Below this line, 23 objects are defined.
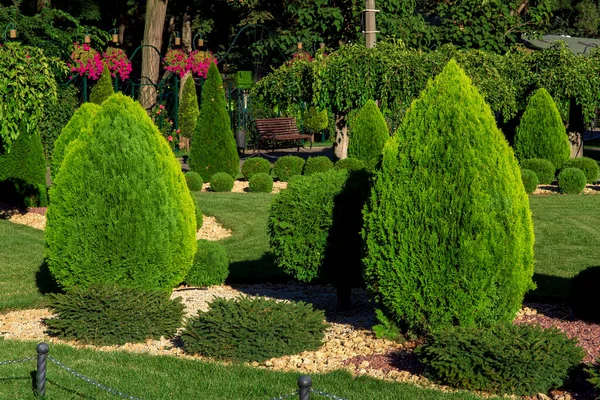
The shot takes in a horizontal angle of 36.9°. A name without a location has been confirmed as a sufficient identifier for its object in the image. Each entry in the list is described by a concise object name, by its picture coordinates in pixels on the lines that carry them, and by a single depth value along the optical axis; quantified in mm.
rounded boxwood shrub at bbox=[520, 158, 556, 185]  19703
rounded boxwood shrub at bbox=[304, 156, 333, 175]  19828
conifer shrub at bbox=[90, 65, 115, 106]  25391
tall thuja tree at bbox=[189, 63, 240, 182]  19734
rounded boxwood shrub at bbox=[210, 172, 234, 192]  18781
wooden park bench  27734
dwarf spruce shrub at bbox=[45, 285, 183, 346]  7754
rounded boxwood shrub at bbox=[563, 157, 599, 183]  20312
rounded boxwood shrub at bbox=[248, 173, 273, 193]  18734
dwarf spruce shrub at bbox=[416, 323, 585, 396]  6117
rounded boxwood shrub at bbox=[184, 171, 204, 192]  18516
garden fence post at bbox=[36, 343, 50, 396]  5801
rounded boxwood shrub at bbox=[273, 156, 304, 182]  20328
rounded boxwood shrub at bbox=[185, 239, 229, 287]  10219
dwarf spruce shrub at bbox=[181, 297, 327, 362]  7133
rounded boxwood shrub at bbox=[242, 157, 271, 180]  20250
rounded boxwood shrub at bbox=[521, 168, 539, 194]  18391
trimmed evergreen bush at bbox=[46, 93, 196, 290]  8484
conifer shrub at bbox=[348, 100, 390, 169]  19422
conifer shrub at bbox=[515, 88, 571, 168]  21000
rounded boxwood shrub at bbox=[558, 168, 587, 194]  18609
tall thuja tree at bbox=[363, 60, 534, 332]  6965
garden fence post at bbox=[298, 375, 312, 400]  4523
